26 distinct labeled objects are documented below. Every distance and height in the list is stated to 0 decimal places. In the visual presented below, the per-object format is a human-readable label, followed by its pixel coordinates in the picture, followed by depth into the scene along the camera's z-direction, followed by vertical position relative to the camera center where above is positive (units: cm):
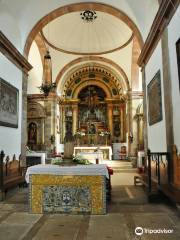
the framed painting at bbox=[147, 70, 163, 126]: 527 +115
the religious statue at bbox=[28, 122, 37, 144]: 1266 +56
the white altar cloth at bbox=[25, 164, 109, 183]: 386 -53
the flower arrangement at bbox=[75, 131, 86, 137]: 1343 +55
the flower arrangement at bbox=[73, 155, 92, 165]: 446 -41
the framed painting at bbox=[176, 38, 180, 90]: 389 +176
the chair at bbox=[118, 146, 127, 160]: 1317 -80
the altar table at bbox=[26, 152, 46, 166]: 988 -78
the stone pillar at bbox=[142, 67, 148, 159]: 675 +100
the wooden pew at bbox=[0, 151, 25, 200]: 516 -89
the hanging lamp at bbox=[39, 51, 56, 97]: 1179 +427
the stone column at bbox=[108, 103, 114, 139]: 1409 +183
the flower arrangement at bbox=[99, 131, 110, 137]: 1341 +58
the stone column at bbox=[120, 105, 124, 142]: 1386 +159
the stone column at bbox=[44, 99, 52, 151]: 1234 +109
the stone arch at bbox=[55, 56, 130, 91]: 1272 +488
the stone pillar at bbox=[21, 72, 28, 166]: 707 +83
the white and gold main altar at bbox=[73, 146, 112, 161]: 1242 -50
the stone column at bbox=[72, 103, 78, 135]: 1412 +170
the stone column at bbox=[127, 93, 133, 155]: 1250 +164
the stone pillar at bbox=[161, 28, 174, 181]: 445 +101
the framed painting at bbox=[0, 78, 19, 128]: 564 +116
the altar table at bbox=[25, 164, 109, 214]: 384 -89
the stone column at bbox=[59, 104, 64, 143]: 1374 +141
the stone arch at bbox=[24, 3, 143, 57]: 710 +452
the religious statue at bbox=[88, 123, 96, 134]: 1389 +90
